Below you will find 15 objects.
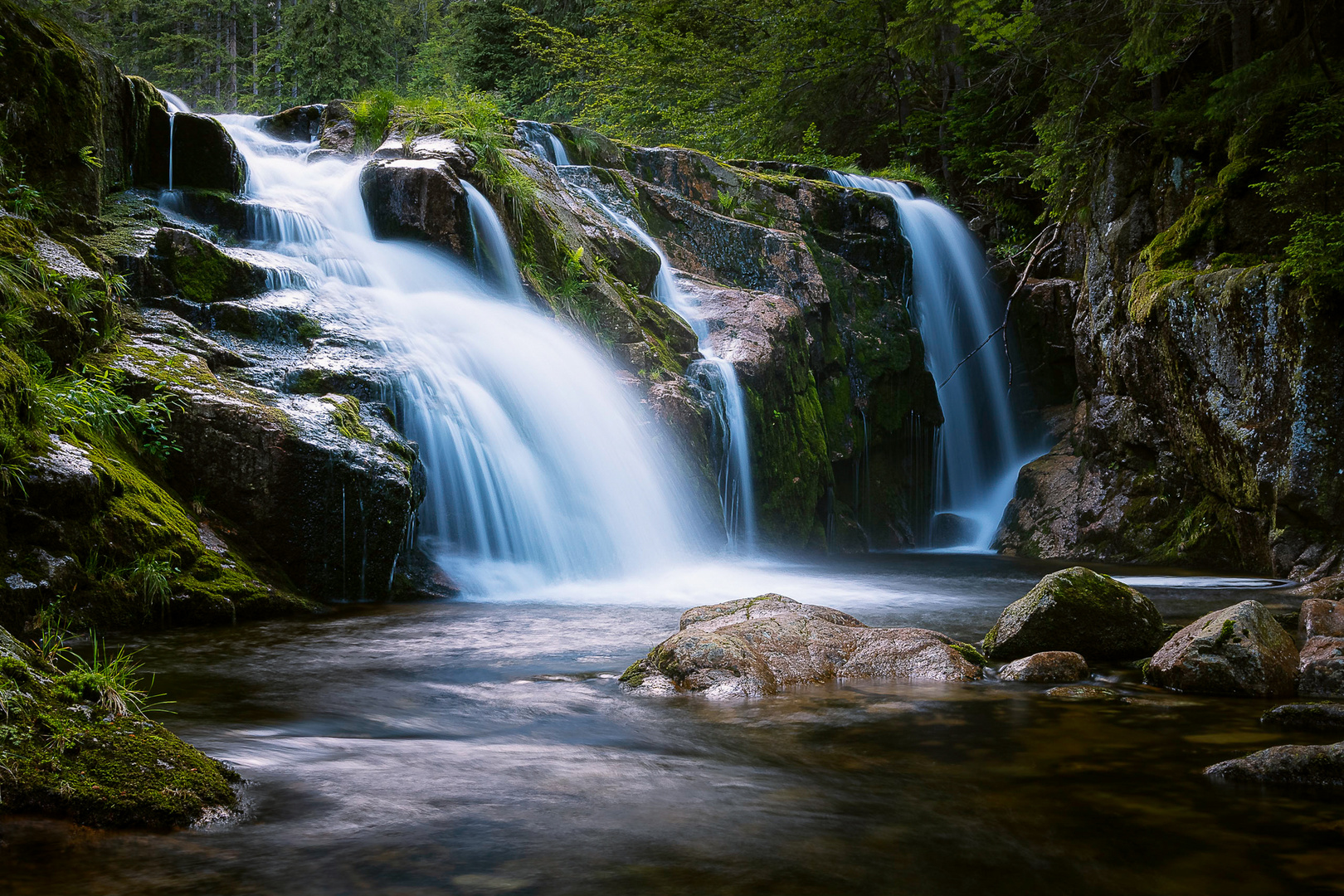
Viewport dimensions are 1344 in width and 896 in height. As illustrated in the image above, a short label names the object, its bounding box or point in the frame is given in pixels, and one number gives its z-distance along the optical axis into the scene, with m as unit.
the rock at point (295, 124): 13.52
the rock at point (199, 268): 8.32
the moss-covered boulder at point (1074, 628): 5.62
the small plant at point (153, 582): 5.93
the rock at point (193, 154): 10.27
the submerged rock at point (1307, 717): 4.07
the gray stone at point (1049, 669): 5.13
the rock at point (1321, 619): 5.64
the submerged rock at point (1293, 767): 3.29
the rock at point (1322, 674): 4.75
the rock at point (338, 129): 13.05
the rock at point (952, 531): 14.73
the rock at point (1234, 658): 4.79
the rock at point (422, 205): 10.91
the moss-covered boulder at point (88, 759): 2.48
